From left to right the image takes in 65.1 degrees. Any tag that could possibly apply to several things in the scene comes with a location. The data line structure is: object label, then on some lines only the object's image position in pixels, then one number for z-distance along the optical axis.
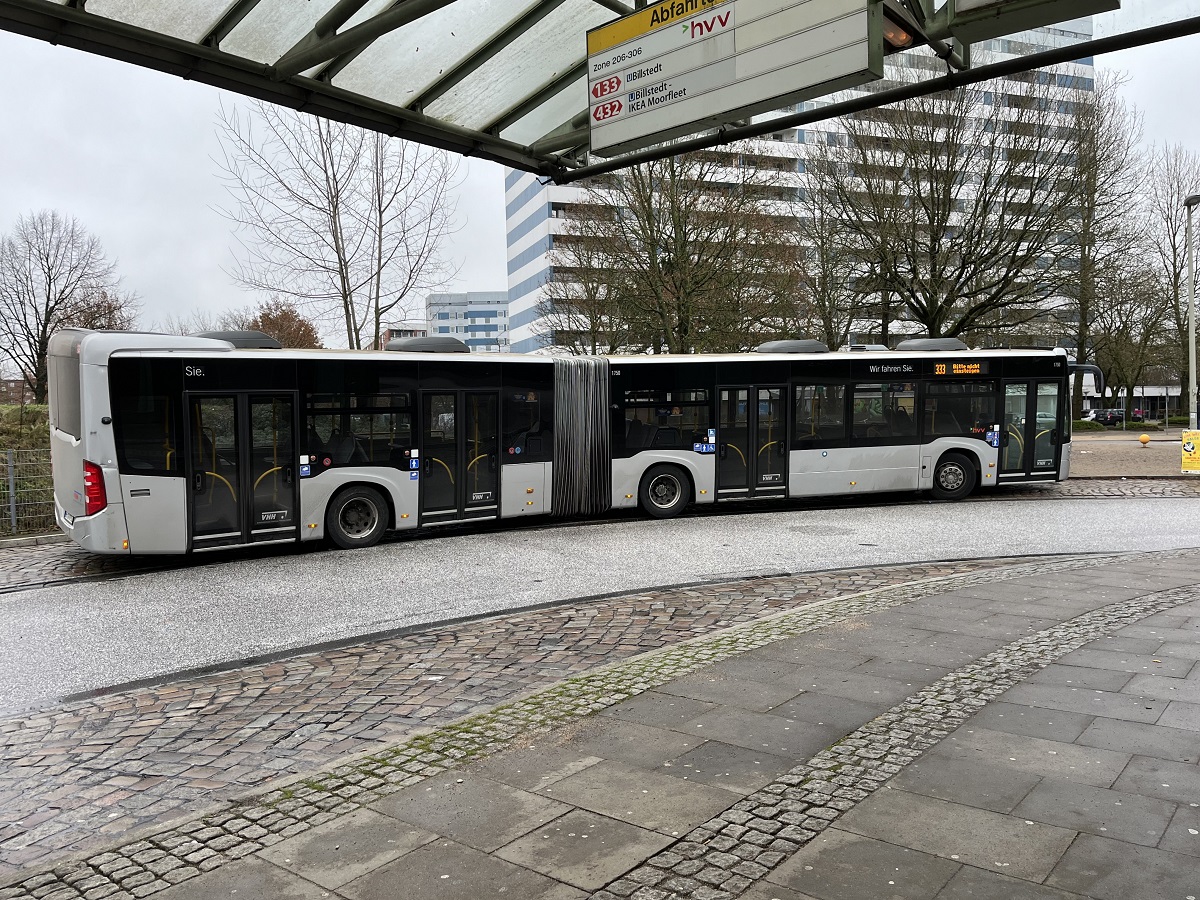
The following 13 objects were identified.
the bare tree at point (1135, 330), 40.26
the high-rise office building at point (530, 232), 61.22
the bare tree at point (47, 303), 37.97
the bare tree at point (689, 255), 26.78
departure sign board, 5.16
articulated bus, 11.75
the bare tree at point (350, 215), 20.09
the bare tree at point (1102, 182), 27.44
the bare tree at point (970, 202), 27.58
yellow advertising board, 22.06
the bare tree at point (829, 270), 29.19
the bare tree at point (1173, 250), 44.04
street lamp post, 24.28
